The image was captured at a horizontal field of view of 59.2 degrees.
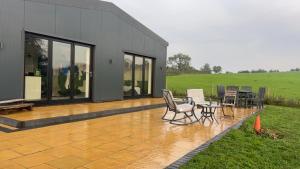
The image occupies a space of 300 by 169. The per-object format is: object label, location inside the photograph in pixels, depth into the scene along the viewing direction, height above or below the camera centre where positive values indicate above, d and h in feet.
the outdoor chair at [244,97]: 38.11 -1.94
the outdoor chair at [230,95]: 31.48 -1.37
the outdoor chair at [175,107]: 21.36 -2.01
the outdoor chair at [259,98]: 38.22 -2.08
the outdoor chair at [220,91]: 40.50 -1.26
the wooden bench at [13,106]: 19.59 -1.84
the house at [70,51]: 22.39 +3.32
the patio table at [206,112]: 23.00 -2.42
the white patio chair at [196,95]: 26.64 -1.21
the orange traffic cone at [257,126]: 19.46 -3.20
